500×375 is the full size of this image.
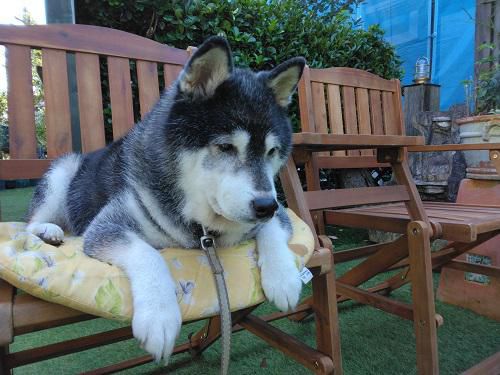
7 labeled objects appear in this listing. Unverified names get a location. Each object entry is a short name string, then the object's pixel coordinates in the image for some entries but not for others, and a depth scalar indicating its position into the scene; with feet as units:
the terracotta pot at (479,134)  7.78
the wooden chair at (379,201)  4.73
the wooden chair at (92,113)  3.94
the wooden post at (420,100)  13.42
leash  2.86
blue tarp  14.85
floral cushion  2.52
